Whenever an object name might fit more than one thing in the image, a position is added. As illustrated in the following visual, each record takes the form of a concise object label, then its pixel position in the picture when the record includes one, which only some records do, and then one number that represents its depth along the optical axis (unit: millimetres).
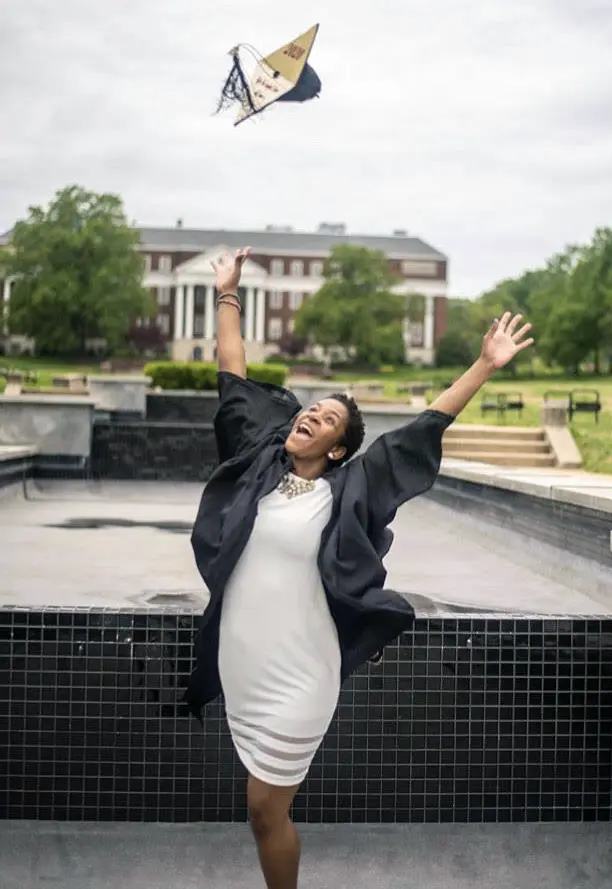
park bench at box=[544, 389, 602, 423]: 15970
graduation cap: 3244
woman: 2090
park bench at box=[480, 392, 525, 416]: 17359
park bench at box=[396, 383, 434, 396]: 23703
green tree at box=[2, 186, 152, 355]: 50188
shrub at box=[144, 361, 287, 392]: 17875
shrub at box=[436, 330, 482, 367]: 62688
